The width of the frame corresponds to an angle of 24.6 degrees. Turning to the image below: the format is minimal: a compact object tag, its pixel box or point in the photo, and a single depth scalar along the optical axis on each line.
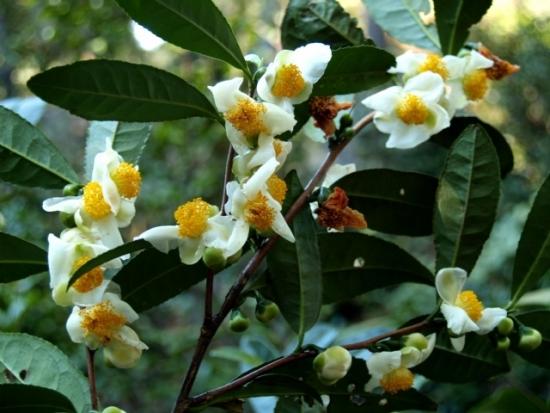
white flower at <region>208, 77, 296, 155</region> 0.49
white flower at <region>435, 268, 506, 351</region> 0.52
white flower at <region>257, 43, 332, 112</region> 0.50
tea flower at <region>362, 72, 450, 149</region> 0.55
